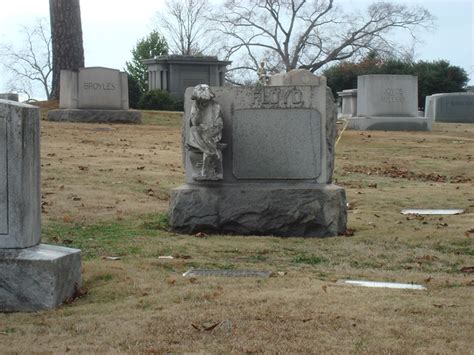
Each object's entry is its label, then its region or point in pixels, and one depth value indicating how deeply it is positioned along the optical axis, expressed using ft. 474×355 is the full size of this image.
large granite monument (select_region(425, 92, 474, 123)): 110.42
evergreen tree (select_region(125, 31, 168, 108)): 174.09
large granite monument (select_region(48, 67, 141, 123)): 78.64
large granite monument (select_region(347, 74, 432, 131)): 84.02
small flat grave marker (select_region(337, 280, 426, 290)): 21.98
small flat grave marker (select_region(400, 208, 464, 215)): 37.71
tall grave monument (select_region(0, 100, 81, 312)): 20.35
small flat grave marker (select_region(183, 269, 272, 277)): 23.40
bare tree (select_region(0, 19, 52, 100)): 206.08
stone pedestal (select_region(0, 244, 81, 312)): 20.33
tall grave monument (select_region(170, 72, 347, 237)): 32.63
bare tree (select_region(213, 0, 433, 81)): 184.85
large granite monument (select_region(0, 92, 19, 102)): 70.63
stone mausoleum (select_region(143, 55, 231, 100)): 114.73
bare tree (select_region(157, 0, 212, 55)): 226.99
